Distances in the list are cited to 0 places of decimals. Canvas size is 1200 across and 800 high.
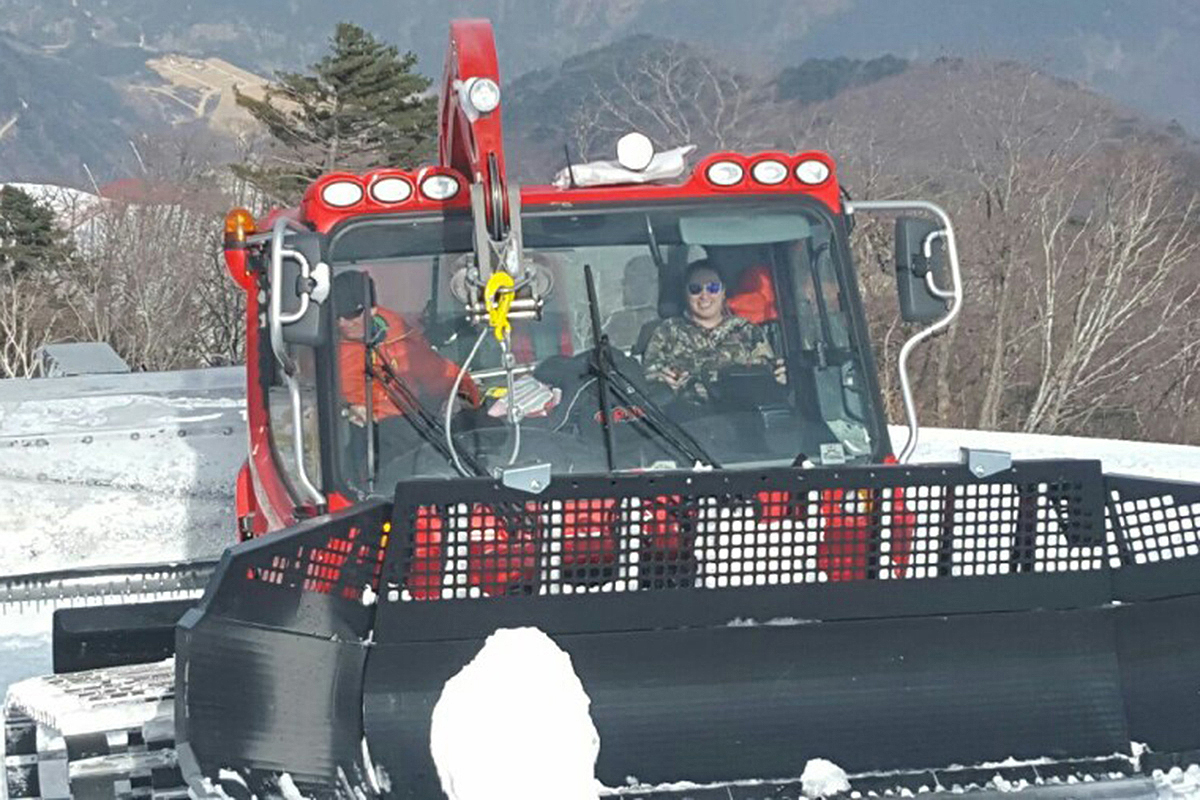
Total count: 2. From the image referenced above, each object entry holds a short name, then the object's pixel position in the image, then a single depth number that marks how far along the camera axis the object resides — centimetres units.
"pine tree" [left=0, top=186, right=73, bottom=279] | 3338
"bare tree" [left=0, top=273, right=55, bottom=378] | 2667
